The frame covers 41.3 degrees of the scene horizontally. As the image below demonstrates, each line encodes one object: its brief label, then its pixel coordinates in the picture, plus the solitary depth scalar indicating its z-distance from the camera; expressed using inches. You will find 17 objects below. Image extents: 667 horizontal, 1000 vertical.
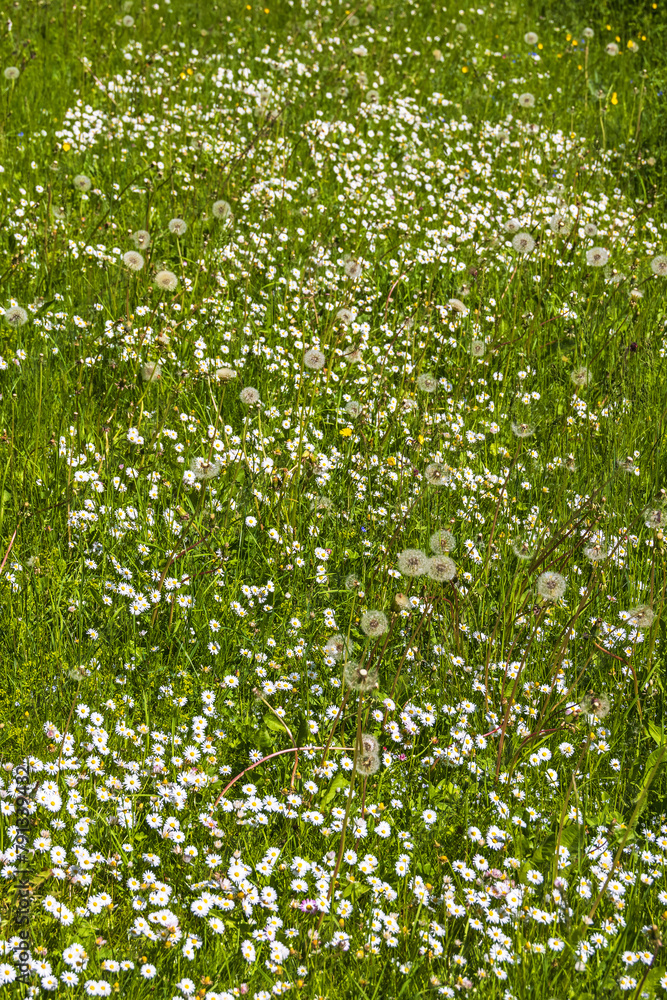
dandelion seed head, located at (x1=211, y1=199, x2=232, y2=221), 194.7
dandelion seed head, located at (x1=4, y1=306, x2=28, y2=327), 155.6
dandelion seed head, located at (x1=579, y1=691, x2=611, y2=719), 104.2
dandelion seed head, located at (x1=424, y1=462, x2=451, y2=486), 135.2
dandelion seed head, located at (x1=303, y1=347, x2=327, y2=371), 163.0
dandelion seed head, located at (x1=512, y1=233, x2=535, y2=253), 208.9
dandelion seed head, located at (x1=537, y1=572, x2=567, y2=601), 124.0
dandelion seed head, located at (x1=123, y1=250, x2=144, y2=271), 171.9
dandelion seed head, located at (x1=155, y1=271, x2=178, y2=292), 173.7
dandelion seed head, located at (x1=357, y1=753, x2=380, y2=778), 99.5
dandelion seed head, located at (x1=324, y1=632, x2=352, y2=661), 122.3
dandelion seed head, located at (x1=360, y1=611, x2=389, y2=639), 110.5
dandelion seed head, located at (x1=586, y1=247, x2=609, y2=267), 191.3
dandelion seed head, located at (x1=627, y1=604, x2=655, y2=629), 118.6
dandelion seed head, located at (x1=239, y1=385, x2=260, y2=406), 148.9
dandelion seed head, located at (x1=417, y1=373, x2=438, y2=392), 171.3
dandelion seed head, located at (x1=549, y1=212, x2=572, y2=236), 212.1
